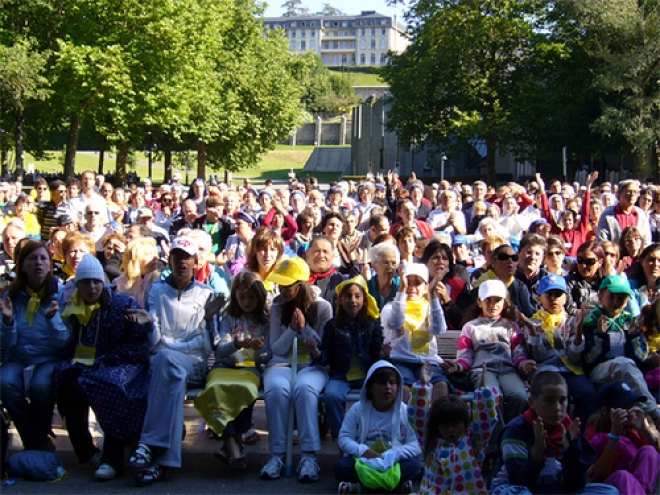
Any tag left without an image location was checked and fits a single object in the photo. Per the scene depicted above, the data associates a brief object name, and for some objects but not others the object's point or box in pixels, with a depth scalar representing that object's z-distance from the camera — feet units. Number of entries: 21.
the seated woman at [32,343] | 19.61
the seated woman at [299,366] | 19.25
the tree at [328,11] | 597.69
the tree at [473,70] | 131.95
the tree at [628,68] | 112.27
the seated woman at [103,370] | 19.20
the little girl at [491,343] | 20.18
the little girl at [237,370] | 19.42
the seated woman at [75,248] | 24.95
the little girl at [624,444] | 16.29
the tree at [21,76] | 90.07
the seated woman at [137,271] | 23.62
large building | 585.55
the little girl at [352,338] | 20.47
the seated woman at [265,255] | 24.09
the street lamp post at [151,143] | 137.85
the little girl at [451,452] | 16.70
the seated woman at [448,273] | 24.47
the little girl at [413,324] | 21.18
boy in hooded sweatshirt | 17.95
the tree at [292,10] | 604.49
